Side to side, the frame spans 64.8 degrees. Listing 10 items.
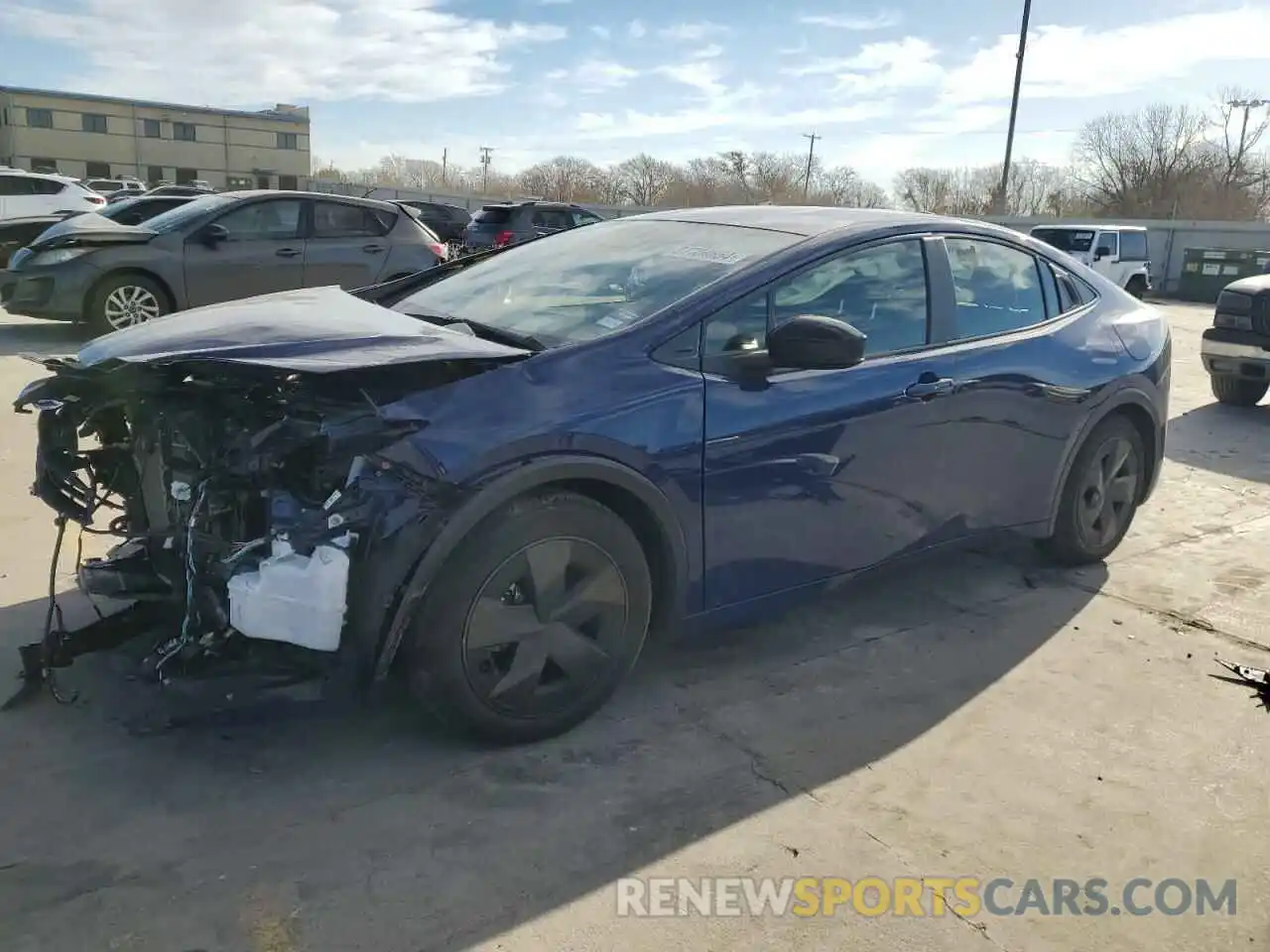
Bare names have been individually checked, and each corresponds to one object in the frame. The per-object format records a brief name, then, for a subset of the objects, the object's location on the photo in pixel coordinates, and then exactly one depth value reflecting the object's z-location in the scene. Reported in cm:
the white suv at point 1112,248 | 2231
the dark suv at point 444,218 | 2389
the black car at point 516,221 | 1941
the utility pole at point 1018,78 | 3409
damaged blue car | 268
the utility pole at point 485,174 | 8606
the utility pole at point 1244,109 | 5524
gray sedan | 952
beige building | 6762
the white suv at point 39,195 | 1716
